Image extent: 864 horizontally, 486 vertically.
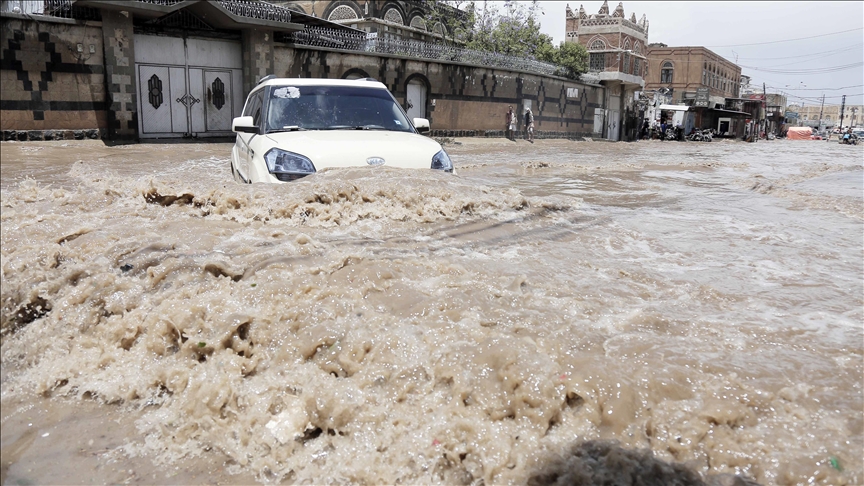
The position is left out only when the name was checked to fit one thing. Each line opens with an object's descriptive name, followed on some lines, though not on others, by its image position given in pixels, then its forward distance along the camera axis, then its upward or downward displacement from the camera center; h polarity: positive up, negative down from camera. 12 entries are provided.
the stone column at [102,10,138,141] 15.34 +1.68
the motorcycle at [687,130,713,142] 45.56 +1.15
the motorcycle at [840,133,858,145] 51.35 +1.27
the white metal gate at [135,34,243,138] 16.55 +1.62
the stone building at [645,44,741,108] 62.03 +8.27
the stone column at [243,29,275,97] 17.89 +2.61
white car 5.73 +0.14
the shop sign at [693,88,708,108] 55.62 +4.94
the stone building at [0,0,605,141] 14.38 +2.31
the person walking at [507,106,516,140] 27.73 +1.15
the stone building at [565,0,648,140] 48.47 +9.00
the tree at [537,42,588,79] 39.84 +6.27
